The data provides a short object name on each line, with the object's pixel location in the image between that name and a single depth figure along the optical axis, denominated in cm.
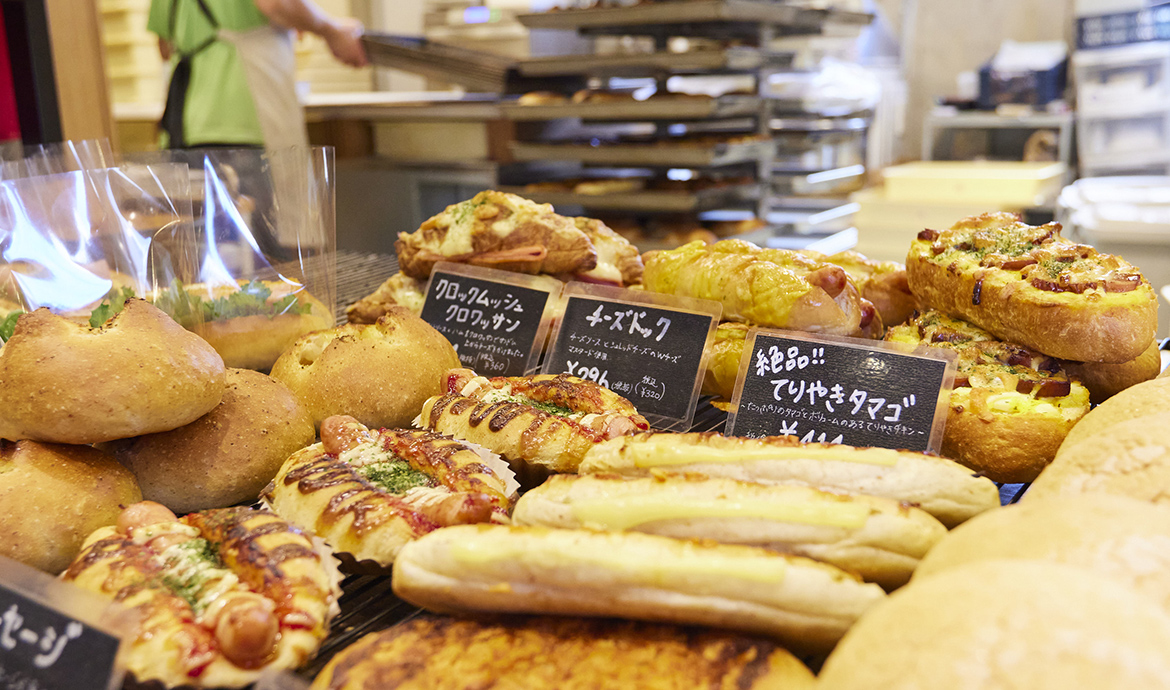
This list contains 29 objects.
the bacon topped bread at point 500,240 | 66
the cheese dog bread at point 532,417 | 47
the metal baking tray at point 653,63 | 128
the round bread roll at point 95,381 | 43
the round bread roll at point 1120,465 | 36
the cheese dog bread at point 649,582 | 34
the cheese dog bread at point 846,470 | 39
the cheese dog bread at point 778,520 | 36
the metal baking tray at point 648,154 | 131
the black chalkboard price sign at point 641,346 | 54
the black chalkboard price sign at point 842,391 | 46
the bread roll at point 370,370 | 54
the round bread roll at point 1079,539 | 31
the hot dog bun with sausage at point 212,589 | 34
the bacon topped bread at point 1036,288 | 46
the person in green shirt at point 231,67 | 126
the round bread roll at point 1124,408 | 42
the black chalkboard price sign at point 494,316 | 61
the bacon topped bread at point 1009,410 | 46
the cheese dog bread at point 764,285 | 54
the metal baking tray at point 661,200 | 138
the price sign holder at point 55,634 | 33
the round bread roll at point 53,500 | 41
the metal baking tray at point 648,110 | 129
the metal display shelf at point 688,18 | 125
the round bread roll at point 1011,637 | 26
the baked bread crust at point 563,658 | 33
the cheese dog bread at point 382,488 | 40
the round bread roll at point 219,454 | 47
